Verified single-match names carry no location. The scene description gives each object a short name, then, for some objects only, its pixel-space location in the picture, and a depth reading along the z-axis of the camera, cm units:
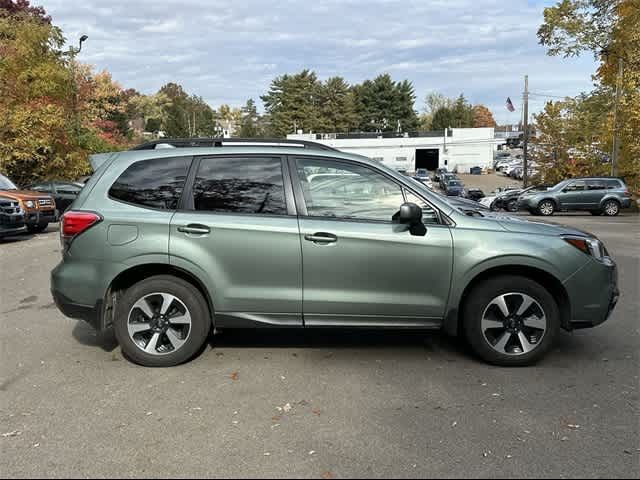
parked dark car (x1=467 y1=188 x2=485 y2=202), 4249
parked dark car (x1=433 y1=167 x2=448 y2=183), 6095
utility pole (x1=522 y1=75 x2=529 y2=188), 4112
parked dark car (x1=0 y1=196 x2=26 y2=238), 1323
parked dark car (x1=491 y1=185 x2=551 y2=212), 2773
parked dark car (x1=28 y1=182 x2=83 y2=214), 2041
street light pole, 3173
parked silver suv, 2436
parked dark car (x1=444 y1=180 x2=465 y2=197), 4535
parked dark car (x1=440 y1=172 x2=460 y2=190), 5339
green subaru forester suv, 449
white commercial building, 7844
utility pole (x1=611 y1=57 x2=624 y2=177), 2759
